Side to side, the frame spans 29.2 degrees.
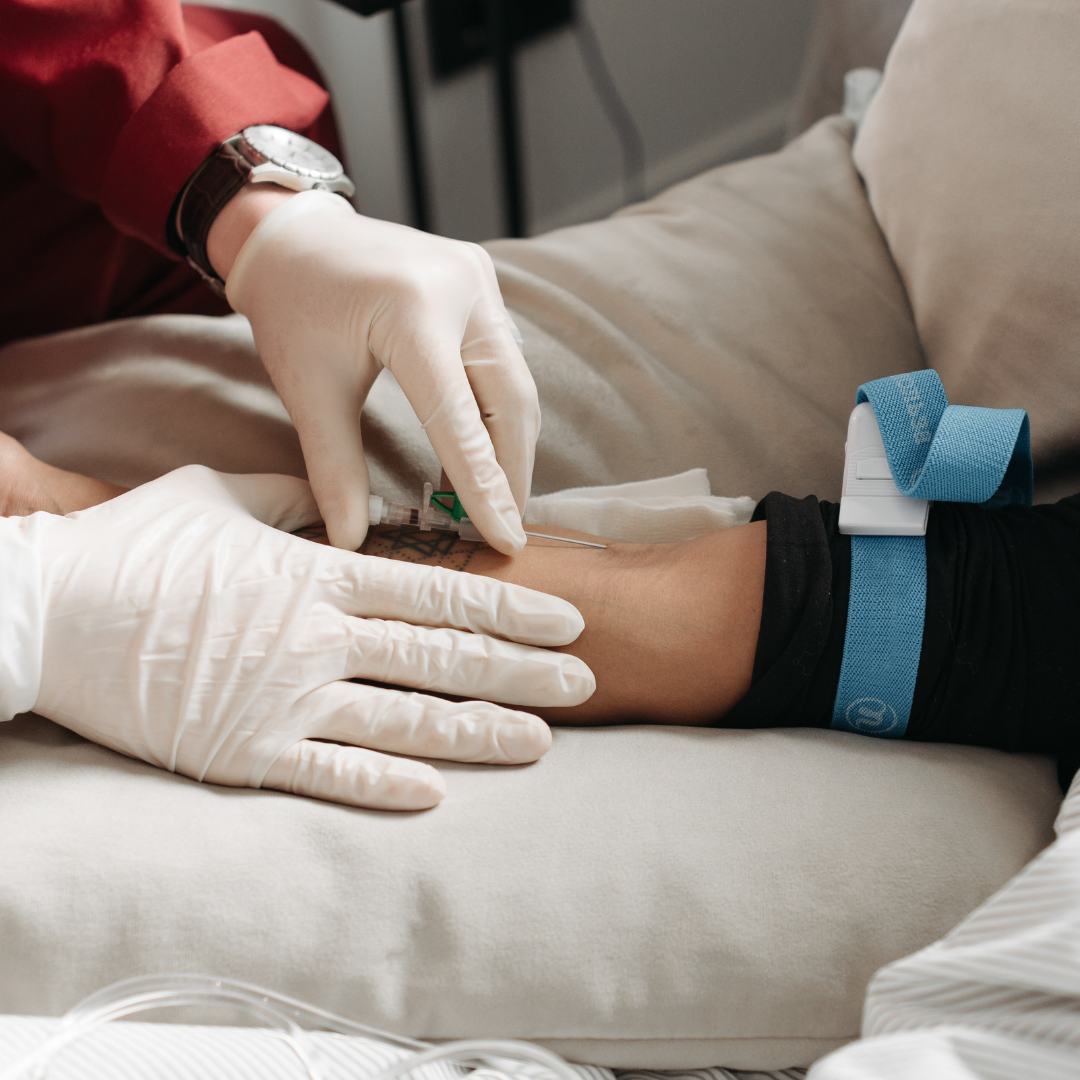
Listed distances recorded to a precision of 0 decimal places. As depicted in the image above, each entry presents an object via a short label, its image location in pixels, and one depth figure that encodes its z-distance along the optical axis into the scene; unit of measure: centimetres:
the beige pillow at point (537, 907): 66
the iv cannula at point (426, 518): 77
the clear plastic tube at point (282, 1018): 65
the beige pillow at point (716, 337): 82
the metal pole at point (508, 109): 136
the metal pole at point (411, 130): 146
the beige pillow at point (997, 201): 76
